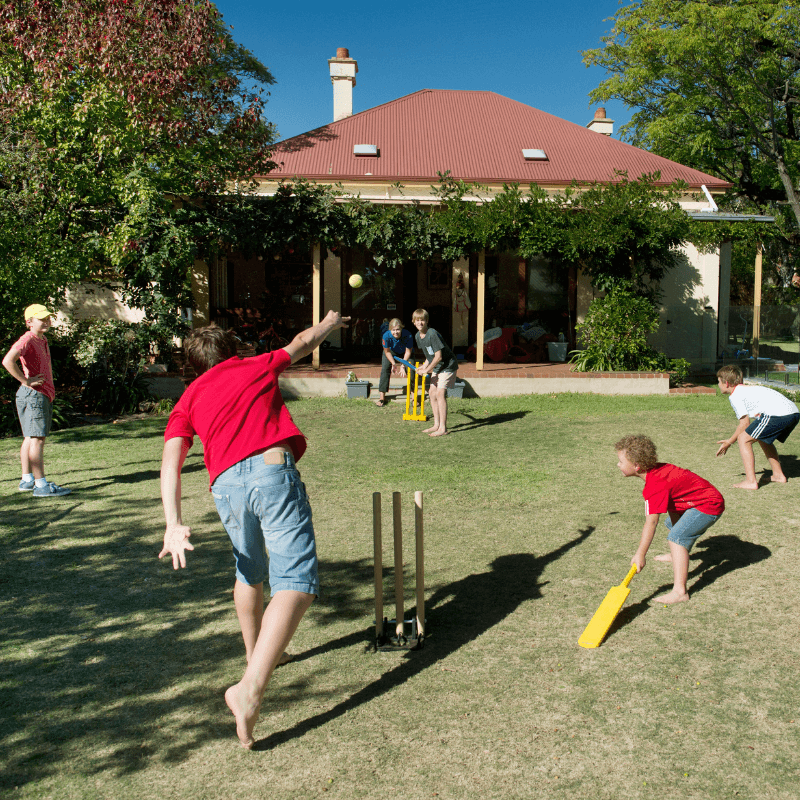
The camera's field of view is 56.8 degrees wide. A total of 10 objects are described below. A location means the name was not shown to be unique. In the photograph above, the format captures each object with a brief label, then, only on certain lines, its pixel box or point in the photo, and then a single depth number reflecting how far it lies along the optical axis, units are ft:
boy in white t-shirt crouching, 22.72
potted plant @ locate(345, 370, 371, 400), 42.83
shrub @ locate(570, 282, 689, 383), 45.09
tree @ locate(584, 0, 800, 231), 68.18
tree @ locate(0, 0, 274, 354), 38.52
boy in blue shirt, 37.65
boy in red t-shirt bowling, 9.66
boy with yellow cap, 22.99
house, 53.78
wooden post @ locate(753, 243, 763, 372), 49.90
